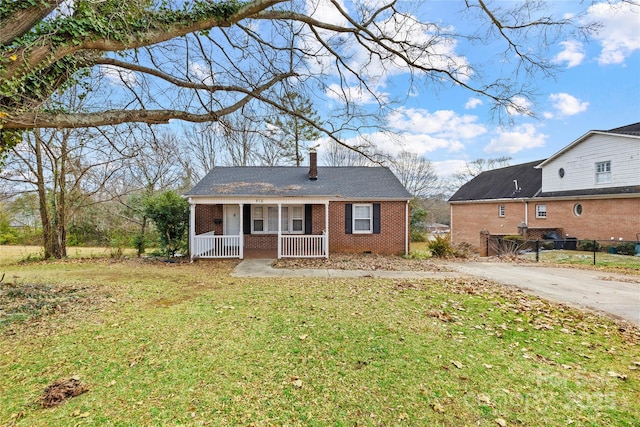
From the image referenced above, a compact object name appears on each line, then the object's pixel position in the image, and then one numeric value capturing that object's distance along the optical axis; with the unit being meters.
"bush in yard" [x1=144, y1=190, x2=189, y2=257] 11.69
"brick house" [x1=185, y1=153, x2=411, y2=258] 13.37
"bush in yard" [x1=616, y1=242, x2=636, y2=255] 14.10
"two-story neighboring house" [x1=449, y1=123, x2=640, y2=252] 15.15
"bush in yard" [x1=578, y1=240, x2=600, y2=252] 15.39
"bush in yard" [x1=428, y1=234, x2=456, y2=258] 13.14
